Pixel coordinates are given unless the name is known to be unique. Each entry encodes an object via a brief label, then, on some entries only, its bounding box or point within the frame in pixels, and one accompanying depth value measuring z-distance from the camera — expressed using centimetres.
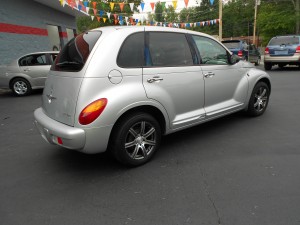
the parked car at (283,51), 1220
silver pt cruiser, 298
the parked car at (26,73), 895
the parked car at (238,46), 1339
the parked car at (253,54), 1647
